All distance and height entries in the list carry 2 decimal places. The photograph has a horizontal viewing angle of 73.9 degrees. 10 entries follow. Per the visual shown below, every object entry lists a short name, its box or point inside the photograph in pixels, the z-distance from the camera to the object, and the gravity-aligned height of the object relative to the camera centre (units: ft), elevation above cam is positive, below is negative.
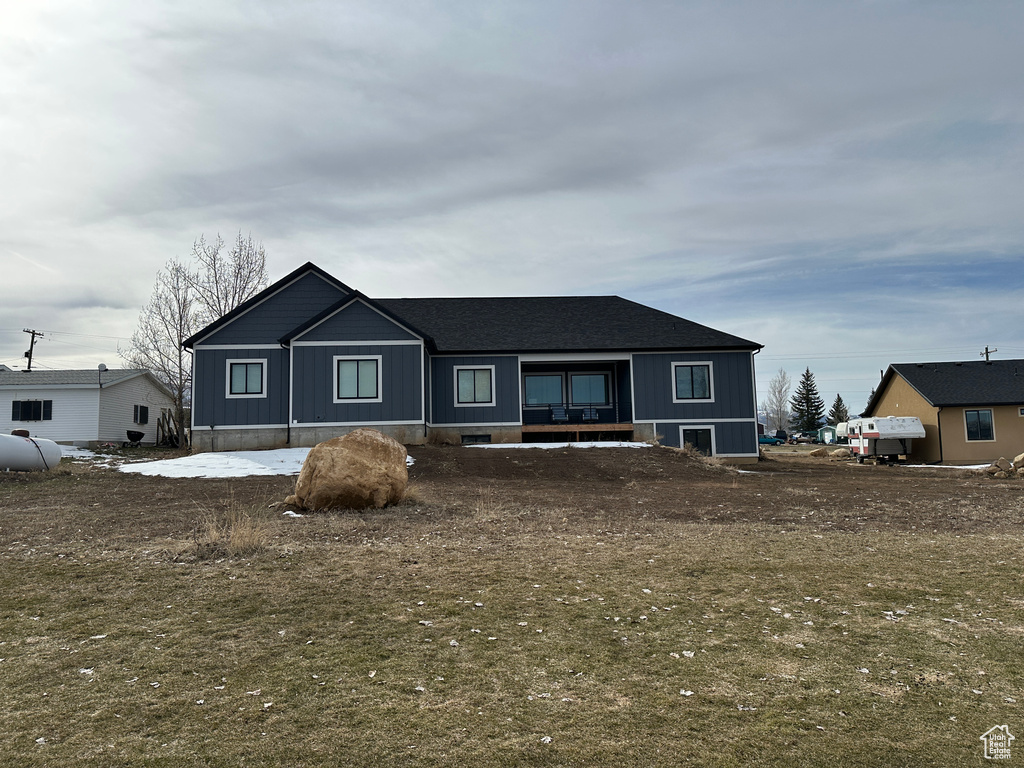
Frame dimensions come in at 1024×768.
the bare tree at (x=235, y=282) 115.44 +24.34
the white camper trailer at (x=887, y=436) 105.19 -3.94
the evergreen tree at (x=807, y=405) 251.80 +2.69
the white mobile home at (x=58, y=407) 109.70 +3.45
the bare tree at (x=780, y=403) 348.22 +5.06
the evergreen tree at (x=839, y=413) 270.92 -0.62
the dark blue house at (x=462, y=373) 75.46 +5.63
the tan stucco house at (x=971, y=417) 103.55 -1.27
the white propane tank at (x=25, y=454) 54.70 -2.06
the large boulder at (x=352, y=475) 33.99 -2.71
